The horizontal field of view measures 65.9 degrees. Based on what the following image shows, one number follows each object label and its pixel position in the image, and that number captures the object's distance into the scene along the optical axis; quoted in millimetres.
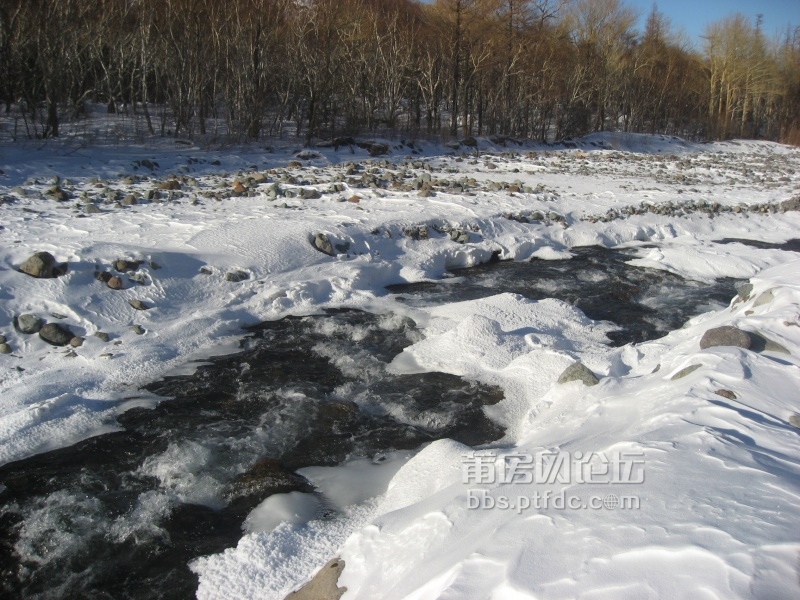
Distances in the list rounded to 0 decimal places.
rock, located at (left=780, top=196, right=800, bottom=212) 10969
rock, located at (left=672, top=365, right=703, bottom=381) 3455
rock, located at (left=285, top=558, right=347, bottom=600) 2225
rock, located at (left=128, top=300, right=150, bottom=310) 5090
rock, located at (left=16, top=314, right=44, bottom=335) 4492
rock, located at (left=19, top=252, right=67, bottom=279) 4980
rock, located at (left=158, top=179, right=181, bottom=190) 8188
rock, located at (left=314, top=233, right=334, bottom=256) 6680
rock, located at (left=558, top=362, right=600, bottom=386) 3867
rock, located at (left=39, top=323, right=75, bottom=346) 4484
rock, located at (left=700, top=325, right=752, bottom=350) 3916
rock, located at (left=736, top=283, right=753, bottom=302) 5398
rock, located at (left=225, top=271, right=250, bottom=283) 5805
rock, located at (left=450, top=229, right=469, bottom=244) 7809
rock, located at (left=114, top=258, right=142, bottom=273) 5355
